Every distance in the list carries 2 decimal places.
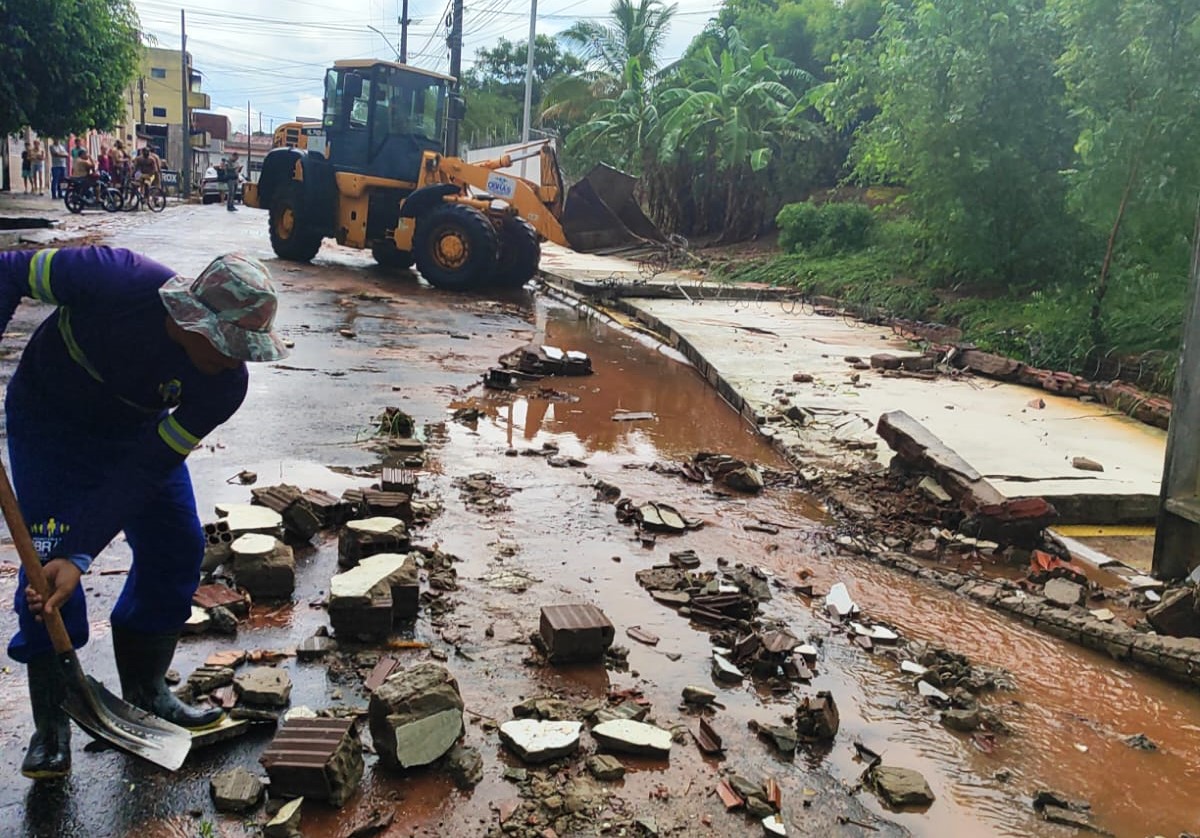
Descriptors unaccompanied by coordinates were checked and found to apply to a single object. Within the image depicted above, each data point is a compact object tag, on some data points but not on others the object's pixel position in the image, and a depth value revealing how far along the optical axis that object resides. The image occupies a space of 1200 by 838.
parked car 35.66
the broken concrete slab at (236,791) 2.61
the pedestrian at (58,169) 27.64
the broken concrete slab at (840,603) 4.20
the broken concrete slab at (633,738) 2.99
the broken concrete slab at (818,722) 3.17
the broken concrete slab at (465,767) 2.80
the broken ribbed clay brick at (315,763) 2.62
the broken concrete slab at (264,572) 3.94
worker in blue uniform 2.49
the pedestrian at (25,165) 28.03
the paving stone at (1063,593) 4.45
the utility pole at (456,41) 26.98
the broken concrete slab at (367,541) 4.30
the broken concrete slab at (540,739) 2.93
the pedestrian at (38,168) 29.16
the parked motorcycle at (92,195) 22.88
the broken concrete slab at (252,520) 4.34
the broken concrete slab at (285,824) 2.50
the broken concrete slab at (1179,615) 4.07
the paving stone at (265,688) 3.10
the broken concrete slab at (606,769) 2.88
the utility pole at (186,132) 42.31
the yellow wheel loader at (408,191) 14.33
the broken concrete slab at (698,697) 3.36
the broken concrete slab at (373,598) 3.61
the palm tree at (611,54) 29.36
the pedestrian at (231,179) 30.86
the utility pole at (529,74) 28.61
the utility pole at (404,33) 38.69
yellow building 56.19
